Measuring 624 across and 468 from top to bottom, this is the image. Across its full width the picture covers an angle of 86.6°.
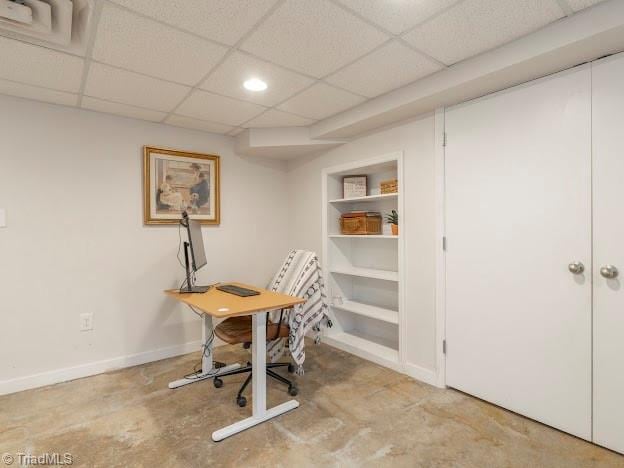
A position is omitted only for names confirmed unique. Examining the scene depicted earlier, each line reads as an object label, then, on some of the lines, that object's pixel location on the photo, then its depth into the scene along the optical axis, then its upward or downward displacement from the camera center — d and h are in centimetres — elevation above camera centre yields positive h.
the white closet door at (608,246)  172 -10
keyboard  245 -47
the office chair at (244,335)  236 -77
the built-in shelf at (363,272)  308 -42
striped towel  247 -58
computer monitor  252 -16
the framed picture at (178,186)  309 +44
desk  197 -64
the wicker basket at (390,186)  296 +39
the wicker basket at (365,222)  324 +7
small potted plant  299 +6
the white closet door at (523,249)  186 -13
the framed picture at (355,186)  335 +44
